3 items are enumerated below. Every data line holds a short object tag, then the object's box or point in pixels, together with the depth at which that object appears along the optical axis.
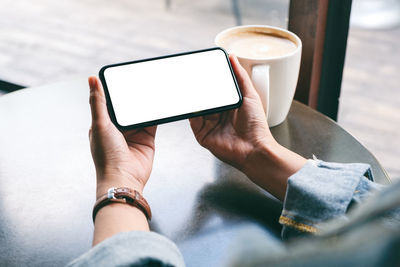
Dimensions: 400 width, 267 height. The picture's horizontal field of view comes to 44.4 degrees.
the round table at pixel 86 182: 0.51
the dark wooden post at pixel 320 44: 0.77
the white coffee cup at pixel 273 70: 0.63
